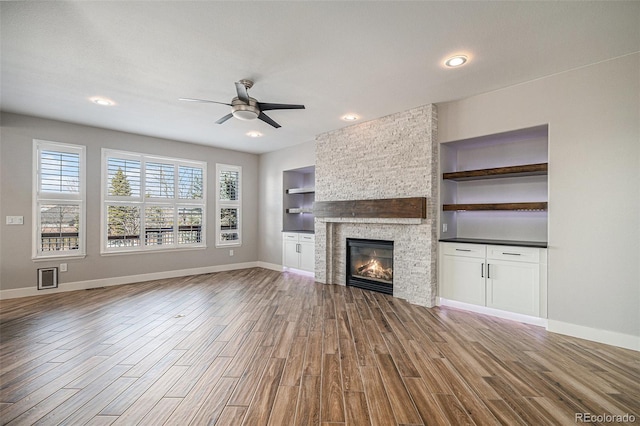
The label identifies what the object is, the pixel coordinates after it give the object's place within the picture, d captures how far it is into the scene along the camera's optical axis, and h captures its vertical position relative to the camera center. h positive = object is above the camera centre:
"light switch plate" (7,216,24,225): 4.75 -0.13
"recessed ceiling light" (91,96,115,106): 4.17 +1.62
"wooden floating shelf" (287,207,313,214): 6.88 +0.09
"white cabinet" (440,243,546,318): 3.53 -0.80
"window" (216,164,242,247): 7.20 +0.21
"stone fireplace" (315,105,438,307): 4.36 +0.51
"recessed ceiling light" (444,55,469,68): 3.03 +1.63
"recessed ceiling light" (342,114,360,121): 4.82 +1.63
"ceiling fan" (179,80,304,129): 3.46 +1.29
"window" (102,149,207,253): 5.72 +0.22
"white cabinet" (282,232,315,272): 6.49 -0.85
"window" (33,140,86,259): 4.98 +0.22
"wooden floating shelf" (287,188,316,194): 6.66 +0.55
